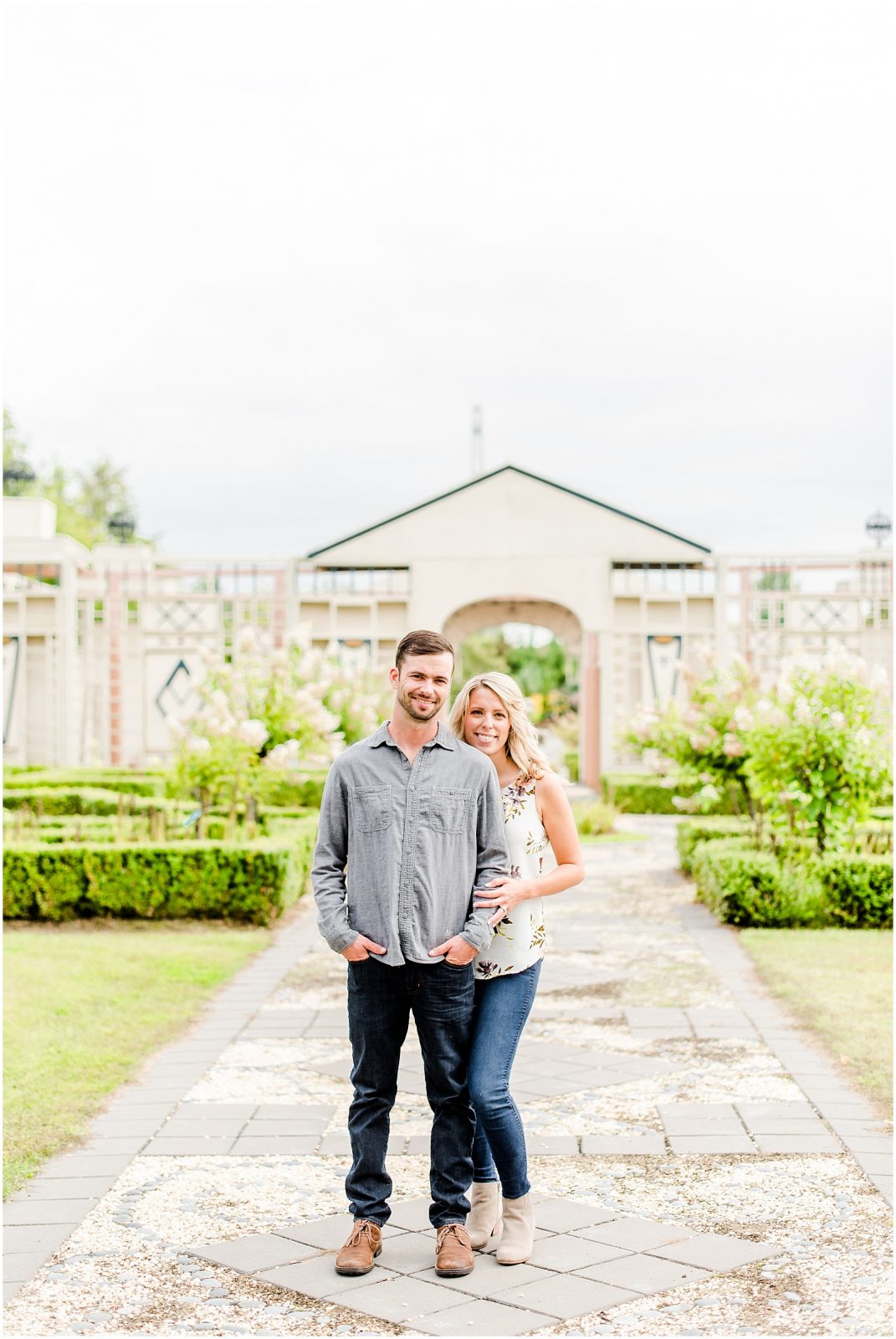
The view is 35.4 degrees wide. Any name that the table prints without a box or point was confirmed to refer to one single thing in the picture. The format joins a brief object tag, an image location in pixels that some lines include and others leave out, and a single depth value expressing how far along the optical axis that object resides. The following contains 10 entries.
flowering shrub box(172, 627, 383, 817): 11.98
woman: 3.87
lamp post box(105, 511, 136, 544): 31.86
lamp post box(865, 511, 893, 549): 30.19
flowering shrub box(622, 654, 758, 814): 12.70
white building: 25.95
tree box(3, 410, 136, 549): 52.97
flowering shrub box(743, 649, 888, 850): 10.18
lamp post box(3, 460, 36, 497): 30.66
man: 3.80
